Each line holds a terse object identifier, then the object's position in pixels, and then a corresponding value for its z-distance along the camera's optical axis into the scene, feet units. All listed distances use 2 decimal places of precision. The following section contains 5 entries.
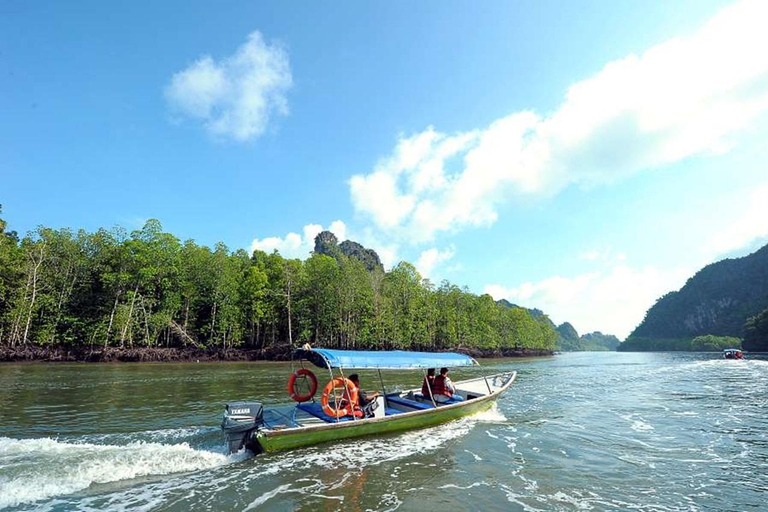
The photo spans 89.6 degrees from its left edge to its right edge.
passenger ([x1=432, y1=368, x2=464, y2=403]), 52.95
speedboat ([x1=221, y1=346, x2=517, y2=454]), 34.27
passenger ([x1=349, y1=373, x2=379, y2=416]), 42.19
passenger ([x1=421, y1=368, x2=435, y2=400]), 53.21
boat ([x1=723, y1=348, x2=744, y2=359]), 199.21
